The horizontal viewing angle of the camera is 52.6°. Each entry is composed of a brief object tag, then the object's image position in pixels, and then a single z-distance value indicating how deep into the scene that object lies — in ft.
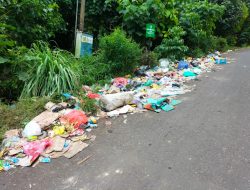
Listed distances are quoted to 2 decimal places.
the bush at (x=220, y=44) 32.67
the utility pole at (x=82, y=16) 21.74
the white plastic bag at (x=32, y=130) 11.12
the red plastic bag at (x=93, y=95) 14.61
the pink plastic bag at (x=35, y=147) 9.91
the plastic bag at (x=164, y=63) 22.48
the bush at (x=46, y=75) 15.19
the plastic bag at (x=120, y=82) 17.88
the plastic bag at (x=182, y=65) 22.32
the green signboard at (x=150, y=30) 22.59
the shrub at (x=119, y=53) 19.07
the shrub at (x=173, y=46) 23.76
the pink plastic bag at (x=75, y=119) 12.06
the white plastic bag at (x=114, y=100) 13.74
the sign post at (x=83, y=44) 21.39
